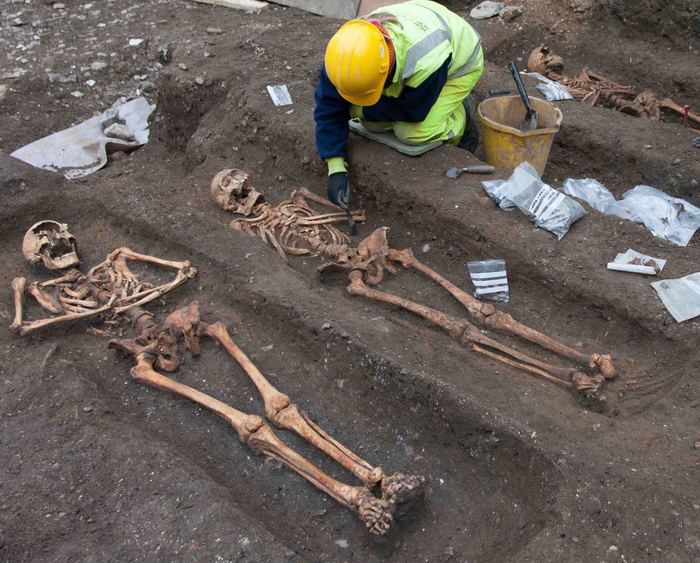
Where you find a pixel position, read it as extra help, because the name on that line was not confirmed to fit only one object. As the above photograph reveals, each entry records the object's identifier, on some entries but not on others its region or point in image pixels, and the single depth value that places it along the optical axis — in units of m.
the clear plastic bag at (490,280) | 3.97
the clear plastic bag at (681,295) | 3.42
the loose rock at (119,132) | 6.84
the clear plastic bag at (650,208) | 4.68
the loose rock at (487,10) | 8.22
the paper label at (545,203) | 4.10
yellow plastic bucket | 4.72
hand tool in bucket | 4.78
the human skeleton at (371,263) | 3.30
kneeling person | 3.86
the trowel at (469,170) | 4.61
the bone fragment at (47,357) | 3.61
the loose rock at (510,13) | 7.98
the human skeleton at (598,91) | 6.26
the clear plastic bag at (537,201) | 4.06
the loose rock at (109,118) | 7.05
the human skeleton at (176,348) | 2.66
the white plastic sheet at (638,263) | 3.74
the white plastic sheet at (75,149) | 6.41
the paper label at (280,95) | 5.74
